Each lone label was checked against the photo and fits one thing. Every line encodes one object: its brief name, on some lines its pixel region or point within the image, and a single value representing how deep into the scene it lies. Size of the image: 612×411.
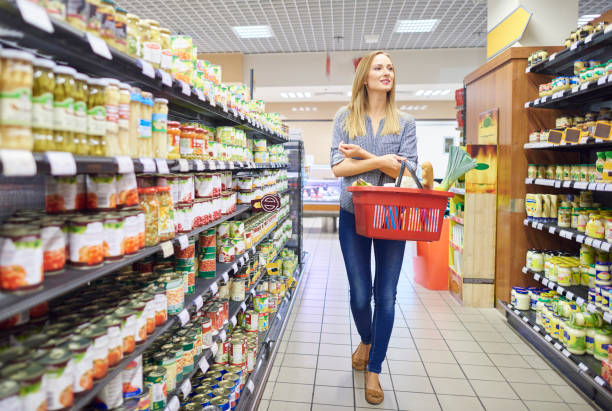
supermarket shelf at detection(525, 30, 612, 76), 2.98
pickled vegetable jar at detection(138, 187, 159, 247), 1.65
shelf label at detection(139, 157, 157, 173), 1.44
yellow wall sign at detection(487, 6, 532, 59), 4.41
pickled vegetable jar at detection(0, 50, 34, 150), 0.96
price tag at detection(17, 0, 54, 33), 0.93
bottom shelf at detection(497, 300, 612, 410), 2.57
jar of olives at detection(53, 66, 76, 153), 1.14
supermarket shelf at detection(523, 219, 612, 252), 2.82
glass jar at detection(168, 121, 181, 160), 1.81
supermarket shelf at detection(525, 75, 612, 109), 2.89
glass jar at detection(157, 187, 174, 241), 1.71
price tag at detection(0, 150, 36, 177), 0.86
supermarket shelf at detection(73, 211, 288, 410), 1.21
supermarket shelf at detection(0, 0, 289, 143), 1.07
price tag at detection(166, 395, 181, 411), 1.68
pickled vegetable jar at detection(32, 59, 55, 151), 1.07
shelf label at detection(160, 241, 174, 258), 1.63
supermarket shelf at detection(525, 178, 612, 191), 2.82
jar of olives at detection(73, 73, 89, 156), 1.21
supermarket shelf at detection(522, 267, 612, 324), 2.79
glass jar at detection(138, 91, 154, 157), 1.54
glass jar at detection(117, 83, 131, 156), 1.41
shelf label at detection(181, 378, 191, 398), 1.85
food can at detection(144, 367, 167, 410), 1.64
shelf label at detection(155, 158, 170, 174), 1.54
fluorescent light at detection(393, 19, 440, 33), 7.73
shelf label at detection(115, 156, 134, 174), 1.28
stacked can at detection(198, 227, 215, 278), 2.36
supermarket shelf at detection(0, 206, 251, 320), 0.94
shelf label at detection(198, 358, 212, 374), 2.08
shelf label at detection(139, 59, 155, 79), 1.47
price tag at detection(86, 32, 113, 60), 1.18
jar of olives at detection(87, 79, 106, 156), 1.27
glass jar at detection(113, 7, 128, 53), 1.40
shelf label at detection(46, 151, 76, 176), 1.00
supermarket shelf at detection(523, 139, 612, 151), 3.52
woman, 2.46
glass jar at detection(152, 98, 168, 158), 1.66
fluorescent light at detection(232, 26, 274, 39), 8.09
